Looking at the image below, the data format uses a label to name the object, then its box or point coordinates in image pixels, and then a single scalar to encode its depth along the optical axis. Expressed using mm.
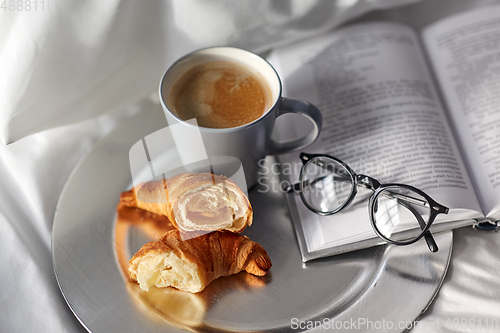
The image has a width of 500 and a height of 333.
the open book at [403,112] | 597
